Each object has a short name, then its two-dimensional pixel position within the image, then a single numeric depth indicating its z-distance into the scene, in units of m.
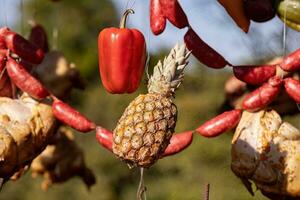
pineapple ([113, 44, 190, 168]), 1.77
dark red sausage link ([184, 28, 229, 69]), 2.01
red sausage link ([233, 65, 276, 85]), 2.05
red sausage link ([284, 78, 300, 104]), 2.00
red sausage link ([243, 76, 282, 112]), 2.04
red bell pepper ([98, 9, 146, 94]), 2.01
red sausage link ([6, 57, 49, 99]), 2.27
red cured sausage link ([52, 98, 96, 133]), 2.21
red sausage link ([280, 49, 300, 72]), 2.02
